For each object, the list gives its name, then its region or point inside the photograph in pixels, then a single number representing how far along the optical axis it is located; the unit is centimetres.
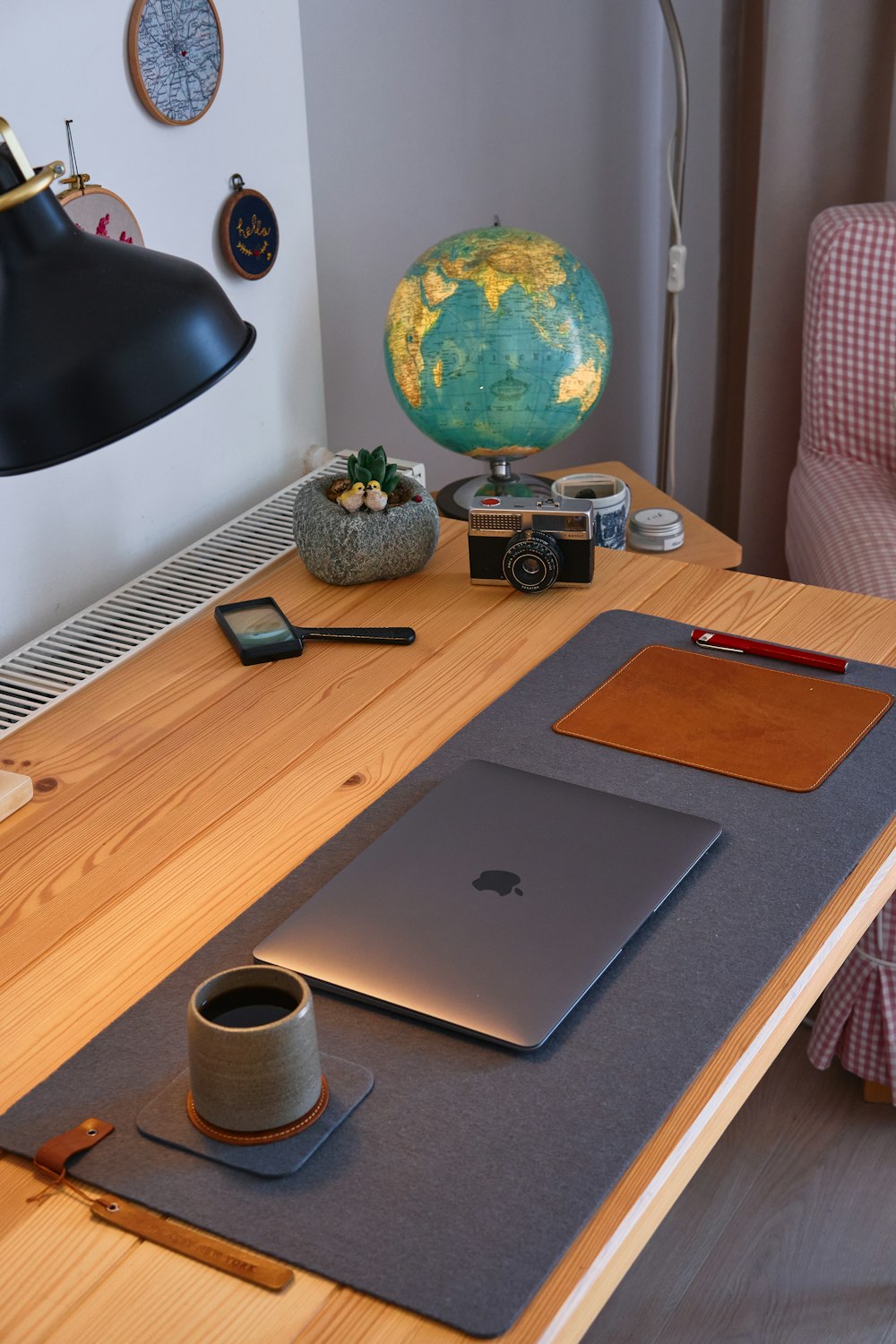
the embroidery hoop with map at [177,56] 127
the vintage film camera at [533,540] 129
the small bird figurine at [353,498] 130
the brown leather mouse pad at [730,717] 103
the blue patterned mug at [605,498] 146
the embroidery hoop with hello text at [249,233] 143
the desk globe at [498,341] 145
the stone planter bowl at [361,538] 131
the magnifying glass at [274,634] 122
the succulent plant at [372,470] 132
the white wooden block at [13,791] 102
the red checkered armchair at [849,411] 175
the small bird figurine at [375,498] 130
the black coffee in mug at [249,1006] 72
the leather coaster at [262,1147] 70
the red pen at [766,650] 115
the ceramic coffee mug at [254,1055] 68
